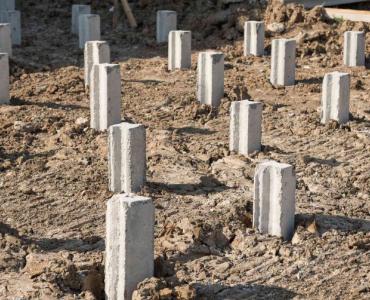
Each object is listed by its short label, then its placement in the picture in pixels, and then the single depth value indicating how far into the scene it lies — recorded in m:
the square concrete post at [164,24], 15.94
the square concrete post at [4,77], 10.95
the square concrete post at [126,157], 8.02
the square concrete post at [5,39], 13.62
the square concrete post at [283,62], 12.24
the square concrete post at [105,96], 9.87
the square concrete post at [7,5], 18.36
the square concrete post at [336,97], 10.10
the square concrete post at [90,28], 15.34
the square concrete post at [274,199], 6.94
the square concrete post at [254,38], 14.23
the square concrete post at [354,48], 13.36
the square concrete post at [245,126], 9.06
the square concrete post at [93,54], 11.96
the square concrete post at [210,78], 11.05
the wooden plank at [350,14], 15.74
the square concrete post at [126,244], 5.93
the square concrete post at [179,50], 13.36
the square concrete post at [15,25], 15.59
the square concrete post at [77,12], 17.06
